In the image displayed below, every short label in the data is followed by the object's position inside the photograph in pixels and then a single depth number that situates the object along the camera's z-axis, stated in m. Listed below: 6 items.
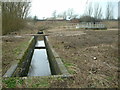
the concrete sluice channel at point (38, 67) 3.89
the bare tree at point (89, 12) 33.39
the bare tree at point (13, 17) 13.47
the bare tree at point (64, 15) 57.89
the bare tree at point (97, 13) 34.91
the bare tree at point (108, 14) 37.91
